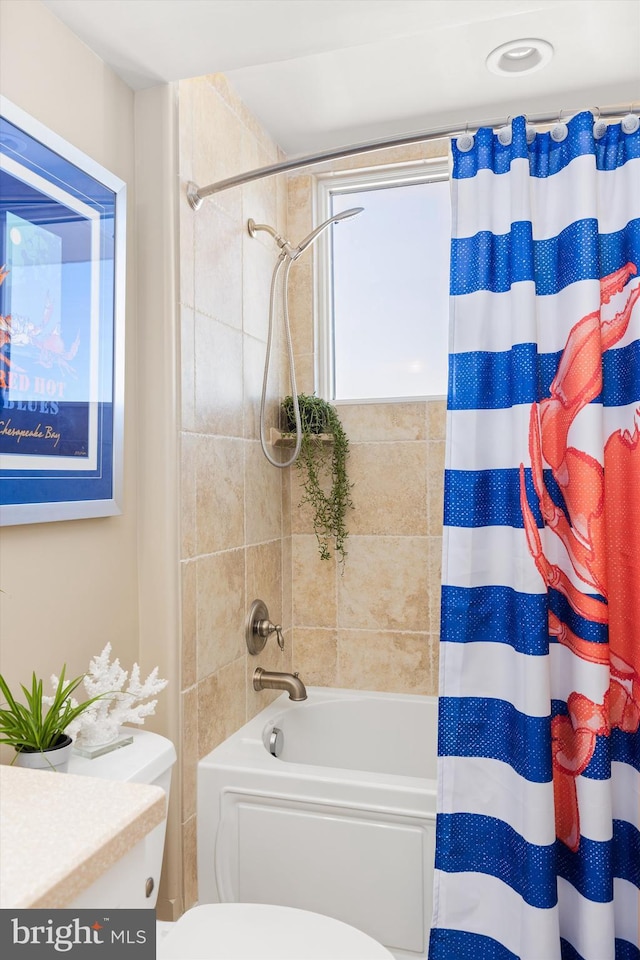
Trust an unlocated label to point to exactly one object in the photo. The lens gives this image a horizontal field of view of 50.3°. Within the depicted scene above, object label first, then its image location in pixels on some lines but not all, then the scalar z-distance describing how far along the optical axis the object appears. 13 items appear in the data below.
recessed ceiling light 1.99
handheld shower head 2.28
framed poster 1.32
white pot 1.19
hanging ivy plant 2.57
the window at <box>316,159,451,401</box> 2.65
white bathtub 1.73
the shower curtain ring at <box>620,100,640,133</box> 1.49
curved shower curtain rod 1.55
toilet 1.23
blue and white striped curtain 1.45
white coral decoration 1.40
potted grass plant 1.20
